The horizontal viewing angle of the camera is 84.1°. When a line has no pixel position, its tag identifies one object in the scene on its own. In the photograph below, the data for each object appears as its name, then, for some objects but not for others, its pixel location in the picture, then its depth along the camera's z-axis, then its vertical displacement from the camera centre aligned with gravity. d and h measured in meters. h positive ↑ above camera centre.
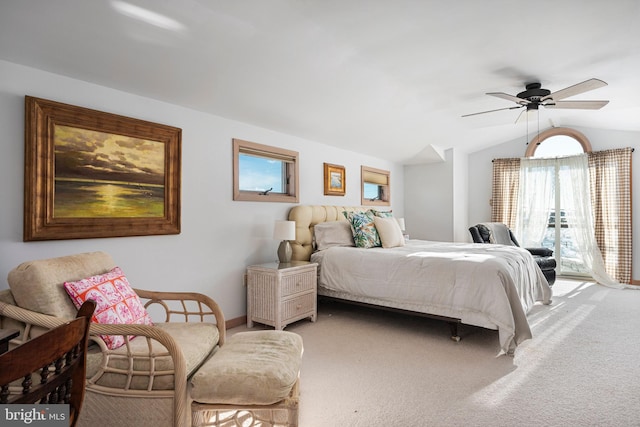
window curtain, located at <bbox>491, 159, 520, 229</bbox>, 6.38 +0.45
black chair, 4.82 -0.46
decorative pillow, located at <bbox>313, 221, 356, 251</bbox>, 4.20 -0.22
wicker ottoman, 1.50 -0.74
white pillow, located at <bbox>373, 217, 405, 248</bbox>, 4.18 -0.21
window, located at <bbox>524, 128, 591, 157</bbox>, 5.90 +1.24
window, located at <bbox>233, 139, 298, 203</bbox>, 3.66 +0.49
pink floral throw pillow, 1.72 -0.42
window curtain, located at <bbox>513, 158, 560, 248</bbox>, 6.16 +0.27
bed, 2.92 -0.58
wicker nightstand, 3.34 -0.75
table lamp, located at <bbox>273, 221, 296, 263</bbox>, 3.67 -0.20
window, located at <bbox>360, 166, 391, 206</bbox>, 5.66 +0.49
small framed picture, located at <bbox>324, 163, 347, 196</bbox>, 4.79 +0.50
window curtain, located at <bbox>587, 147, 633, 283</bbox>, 5.44 +0.13
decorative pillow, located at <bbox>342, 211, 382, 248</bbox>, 4.11 -0.18
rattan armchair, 1.56 -0.67
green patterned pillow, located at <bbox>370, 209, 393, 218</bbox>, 4.65 +0.02
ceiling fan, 2.94 +1.07
